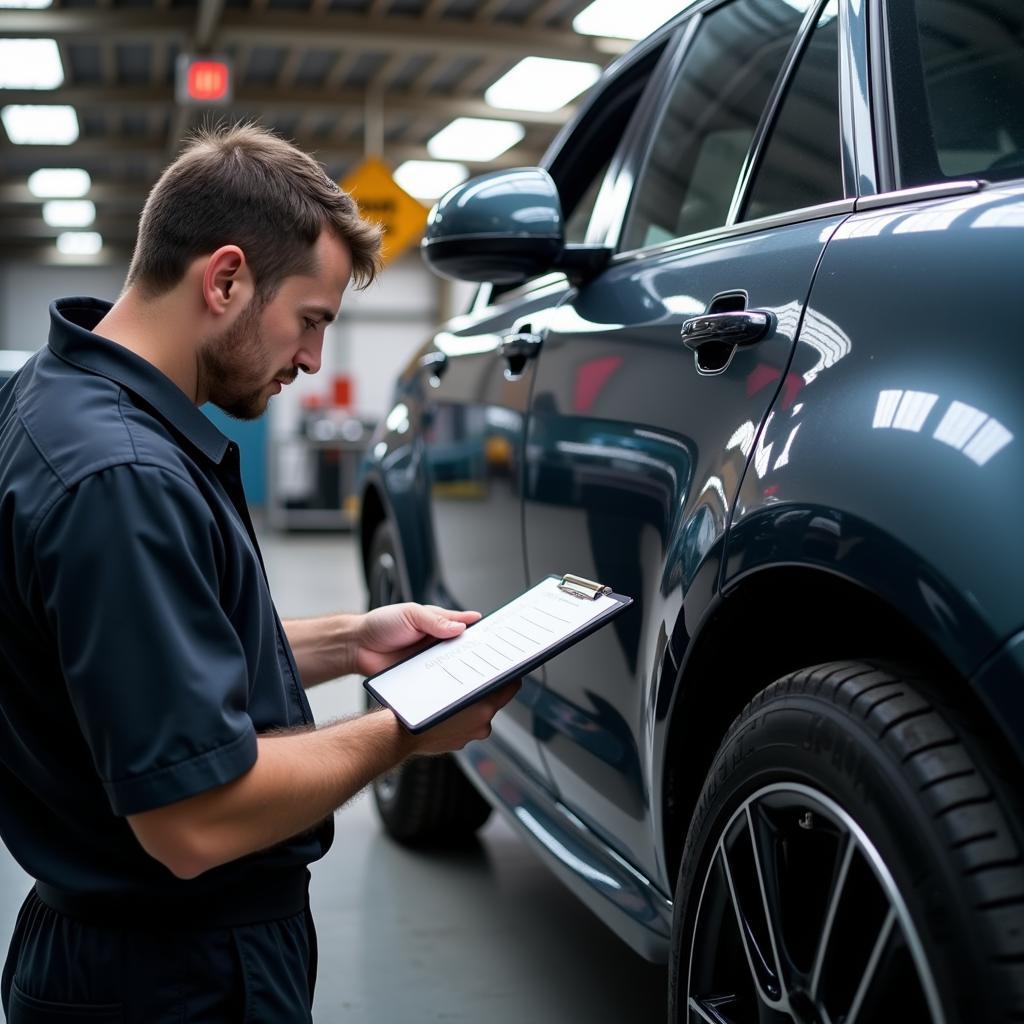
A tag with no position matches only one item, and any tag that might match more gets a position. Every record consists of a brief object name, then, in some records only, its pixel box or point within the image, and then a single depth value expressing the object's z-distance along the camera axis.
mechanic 1.16
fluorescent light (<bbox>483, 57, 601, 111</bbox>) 11.28
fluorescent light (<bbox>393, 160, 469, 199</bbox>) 15.71
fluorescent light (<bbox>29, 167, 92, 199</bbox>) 15.99
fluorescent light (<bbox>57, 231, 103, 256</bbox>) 20.41
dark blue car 1.02
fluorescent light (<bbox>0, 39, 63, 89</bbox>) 10.27
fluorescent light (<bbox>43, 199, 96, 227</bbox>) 17.87
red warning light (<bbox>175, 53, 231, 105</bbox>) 10.28
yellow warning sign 10.24
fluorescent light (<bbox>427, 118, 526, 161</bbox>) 13.78
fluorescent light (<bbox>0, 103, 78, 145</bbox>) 12.73
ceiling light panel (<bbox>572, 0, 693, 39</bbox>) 9.52
